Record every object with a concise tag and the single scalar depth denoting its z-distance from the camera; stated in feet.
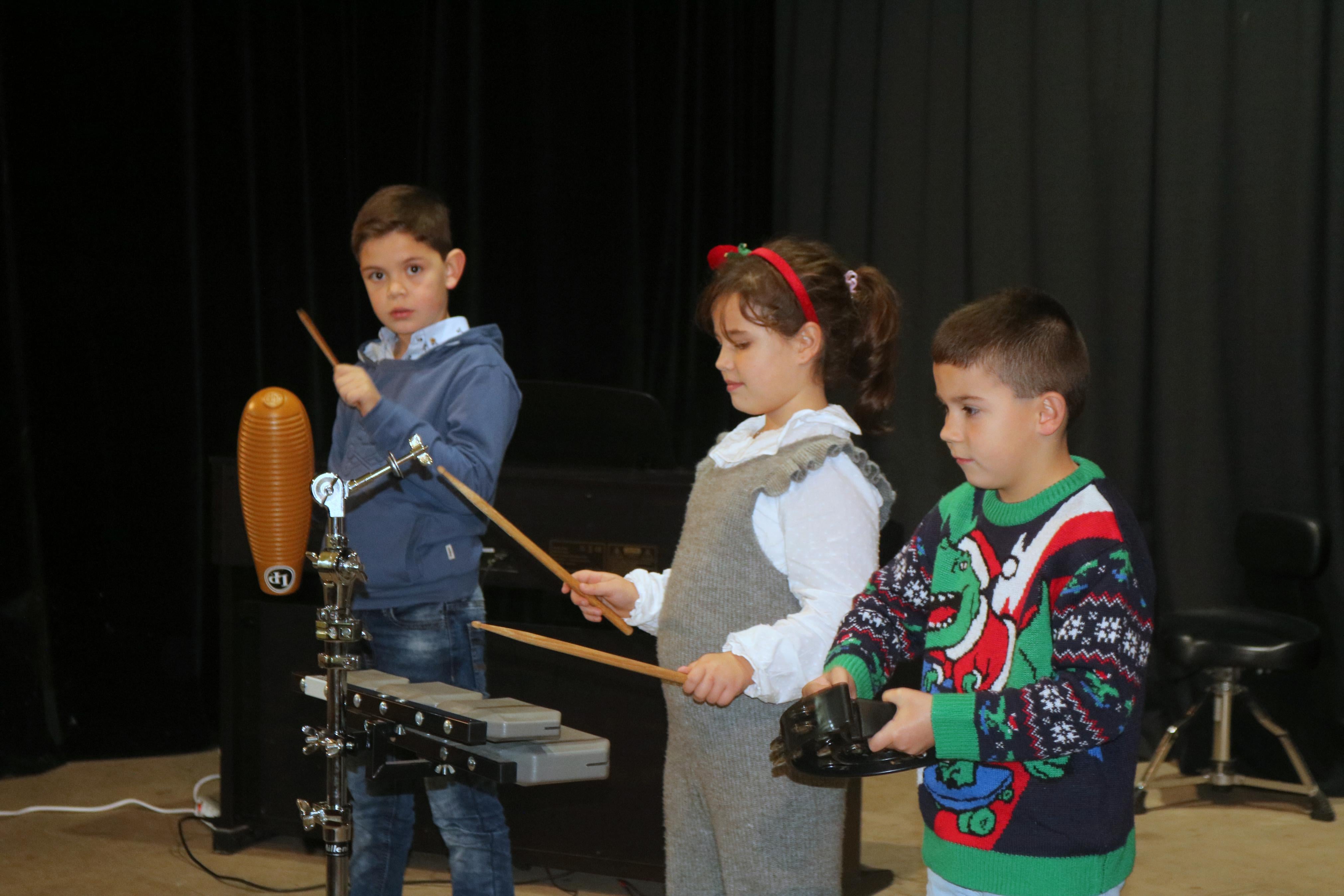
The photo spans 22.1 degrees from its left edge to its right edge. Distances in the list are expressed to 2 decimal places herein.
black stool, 19.00
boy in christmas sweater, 12.06
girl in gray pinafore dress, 13.12
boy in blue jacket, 14.52
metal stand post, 12.66
